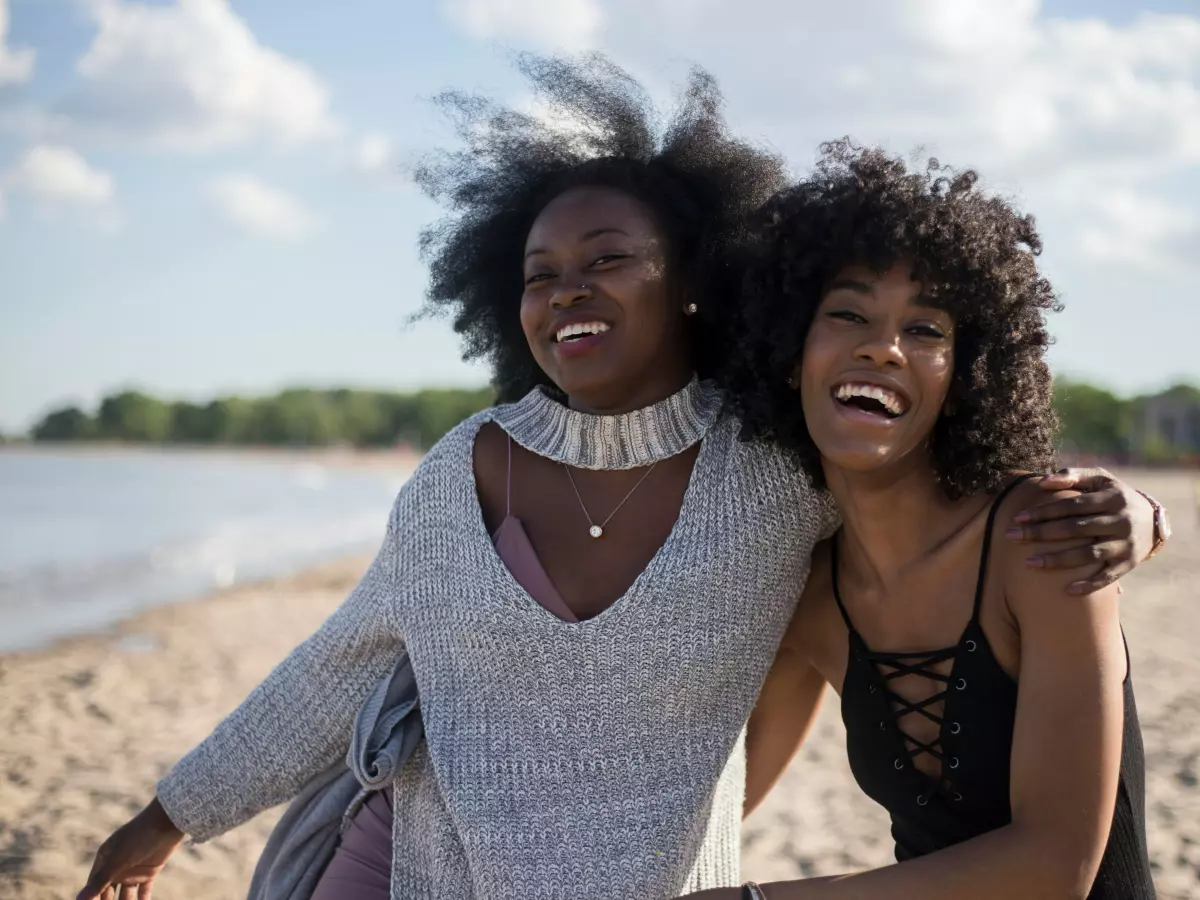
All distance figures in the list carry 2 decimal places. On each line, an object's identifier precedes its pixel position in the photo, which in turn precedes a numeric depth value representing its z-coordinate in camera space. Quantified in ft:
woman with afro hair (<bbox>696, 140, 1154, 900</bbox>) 6.68
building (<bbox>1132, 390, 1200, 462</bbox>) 168.12
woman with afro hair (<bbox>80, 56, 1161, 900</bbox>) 8.15
